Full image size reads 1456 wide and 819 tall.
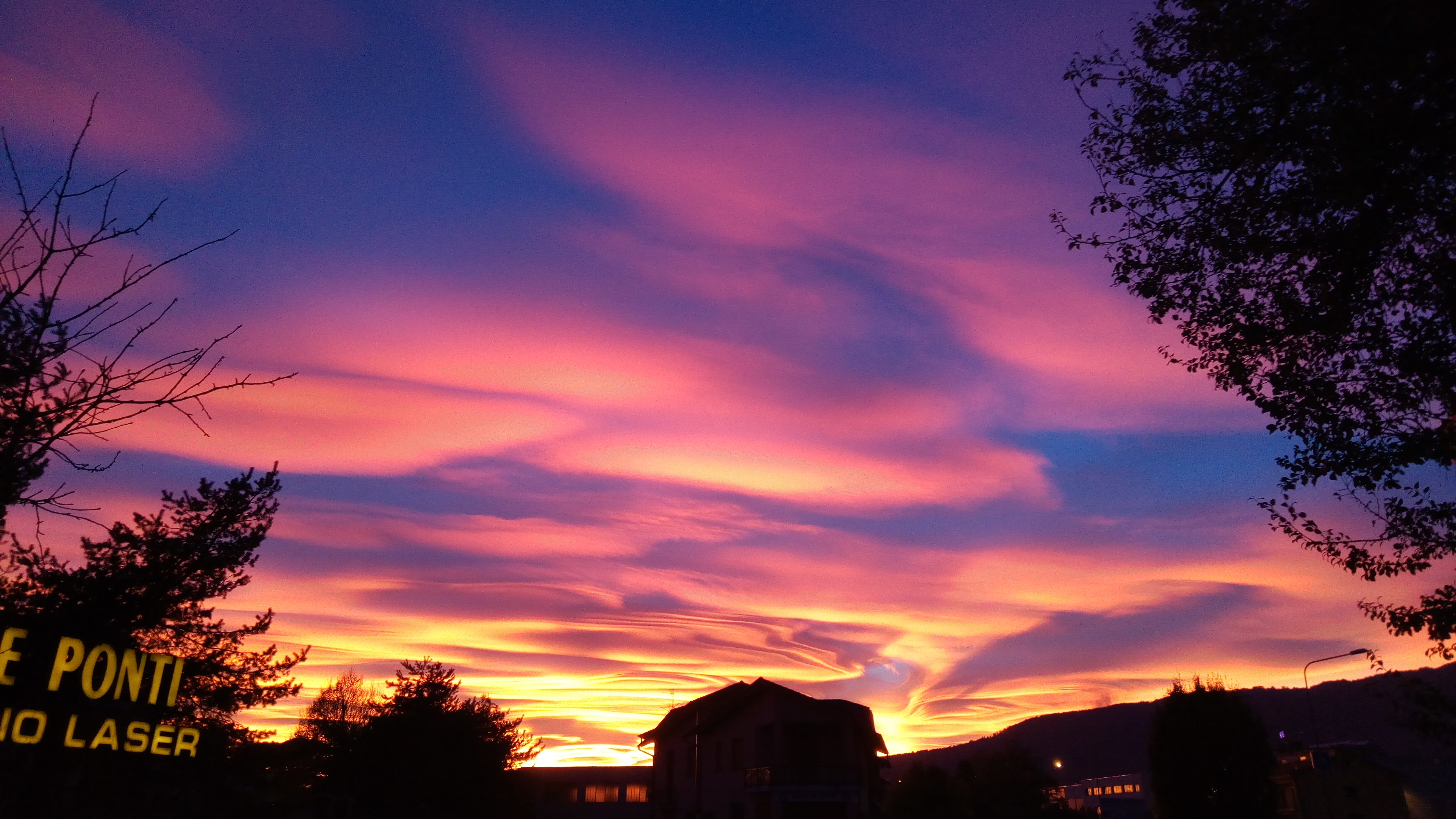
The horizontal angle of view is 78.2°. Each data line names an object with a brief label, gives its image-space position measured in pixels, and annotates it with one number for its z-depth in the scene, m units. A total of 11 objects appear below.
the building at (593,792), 76.75
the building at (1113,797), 68.69
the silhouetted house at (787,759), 47.66
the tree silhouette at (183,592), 20.39
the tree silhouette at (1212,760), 34.81
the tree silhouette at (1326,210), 8.95
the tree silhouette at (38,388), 5.32
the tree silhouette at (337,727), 37.19
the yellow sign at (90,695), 13.38
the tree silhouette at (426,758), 36.69
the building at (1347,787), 53.34
